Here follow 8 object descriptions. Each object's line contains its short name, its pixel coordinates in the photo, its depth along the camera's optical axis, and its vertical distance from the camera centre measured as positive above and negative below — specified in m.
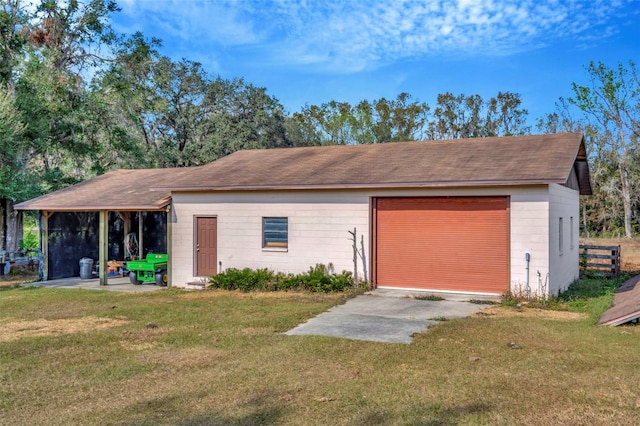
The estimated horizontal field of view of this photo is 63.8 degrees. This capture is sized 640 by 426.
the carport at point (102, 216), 15.66 +0.19
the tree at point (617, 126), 31.84 +6.39
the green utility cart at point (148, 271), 15.81 -1.55
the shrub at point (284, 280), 13.41 -1.60
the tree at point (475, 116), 45.75 +9.44
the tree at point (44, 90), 20.59 +5.68
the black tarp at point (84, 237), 17.80 -0.59
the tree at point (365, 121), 45.19 +8.97
